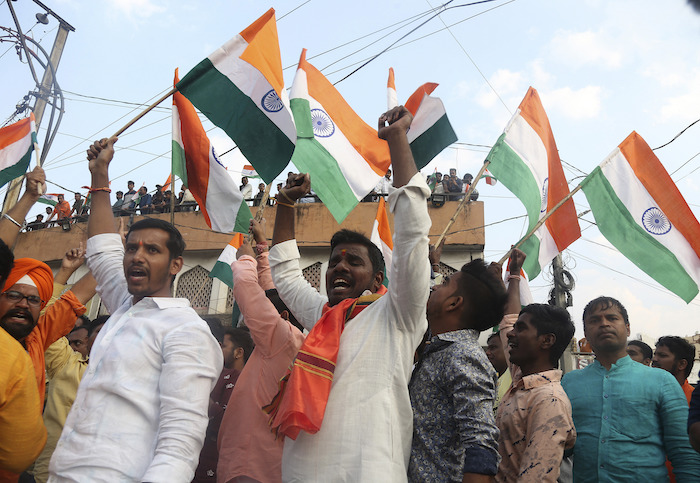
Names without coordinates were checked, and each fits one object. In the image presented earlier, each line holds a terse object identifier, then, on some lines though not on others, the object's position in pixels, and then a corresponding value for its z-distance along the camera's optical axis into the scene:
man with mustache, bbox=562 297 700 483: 2.88
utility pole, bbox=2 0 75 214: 7.27
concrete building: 14.35
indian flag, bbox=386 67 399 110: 3.51
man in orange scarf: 1.82
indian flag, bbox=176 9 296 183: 3.67
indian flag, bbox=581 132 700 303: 4.62
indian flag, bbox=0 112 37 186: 4.73
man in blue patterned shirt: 1.88
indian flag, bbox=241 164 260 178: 14.04
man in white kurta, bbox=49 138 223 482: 1.75
